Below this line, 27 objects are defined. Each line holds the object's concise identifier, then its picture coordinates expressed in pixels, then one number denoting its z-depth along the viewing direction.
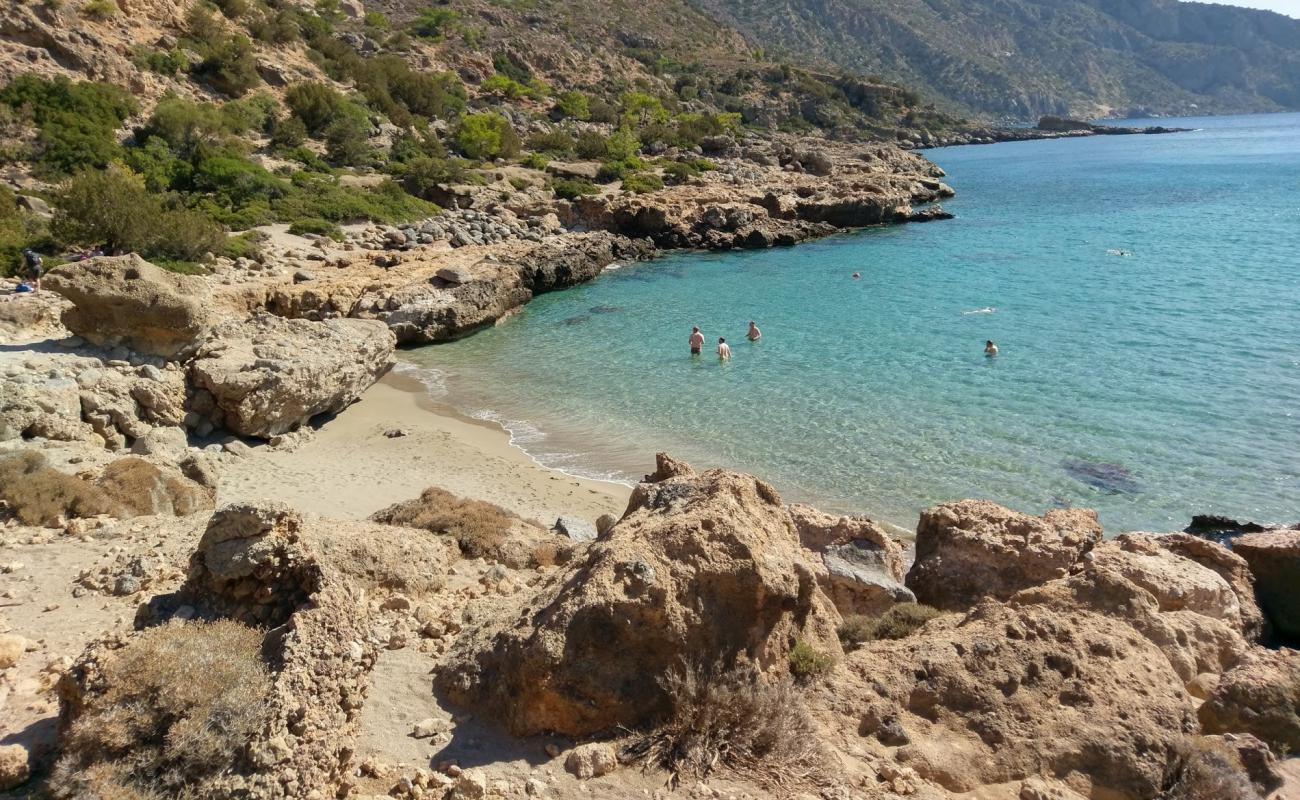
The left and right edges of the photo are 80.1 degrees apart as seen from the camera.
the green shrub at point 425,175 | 34.62
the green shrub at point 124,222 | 19.00
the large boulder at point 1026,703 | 4.35
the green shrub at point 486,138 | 43.47
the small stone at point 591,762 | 4.01
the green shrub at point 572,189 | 38.03
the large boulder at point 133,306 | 11.62
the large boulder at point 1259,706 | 5.08
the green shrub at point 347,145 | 36.97
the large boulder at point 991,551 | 7.07
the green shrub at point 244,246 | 21.94
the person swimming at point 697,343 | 19.59
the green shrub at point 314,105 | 38.22
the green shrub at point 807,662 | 4.80
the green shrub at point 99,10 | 34.44
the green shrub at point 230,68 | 37.69
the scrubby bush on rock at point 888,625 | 5.80
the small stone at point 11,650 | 4.80
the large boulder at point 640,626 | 4.33
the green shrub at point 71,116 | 25.66
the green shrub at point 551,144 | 49.47
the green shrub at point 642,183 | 41.50
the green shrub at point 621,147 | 49.74
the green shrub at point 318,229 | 25.83
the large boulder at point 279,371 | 12.32
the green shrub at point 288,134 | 35.66
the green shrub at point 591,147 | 49.38
